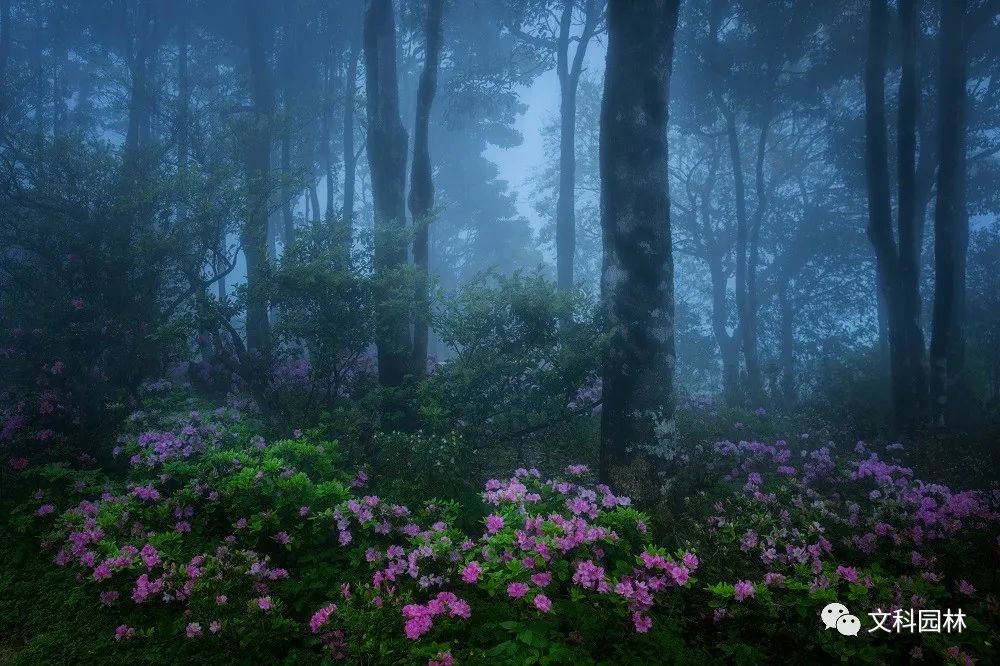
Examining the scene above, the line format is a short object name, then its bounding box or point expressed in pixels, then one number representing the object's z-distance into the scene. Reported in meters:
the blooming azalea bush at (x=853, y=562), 2.58
